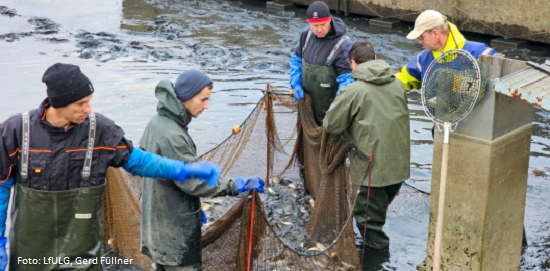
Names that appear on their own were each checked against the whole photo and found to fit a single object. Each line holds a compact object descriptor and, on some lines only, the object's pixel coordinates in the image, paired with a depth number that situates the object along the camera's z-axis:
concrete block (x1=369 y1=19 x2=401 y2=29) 17.11
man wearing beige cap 5.72
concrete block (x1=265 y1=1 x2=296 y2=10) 19.83
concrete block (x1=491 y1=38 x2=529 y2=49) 14.56
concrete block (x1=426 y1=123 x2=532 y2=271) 5.04
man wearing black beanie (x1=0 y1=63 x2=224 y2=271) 3.78
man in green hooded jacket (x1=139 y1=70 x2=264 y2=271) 4.45
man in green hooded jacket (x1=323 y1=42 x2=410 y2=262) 5.83
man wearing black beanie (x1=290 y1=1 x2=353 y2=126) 7.05
